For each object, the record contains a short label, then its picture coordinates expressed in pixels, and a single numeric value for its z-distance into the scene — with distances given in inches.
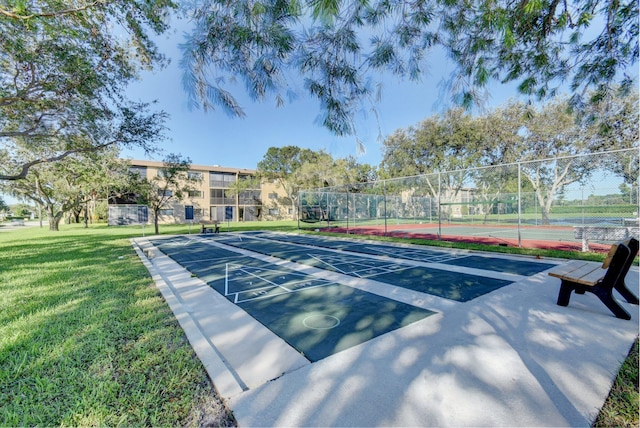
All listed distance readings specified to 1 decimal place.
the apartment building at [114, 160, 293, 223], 1344.7
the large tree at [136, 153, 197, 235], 655.8
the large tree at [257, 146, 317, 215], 1379.2
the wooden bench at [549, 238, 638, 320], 126.1
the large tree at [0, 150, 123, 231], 791.1
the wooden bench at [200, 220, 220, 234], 652.4
